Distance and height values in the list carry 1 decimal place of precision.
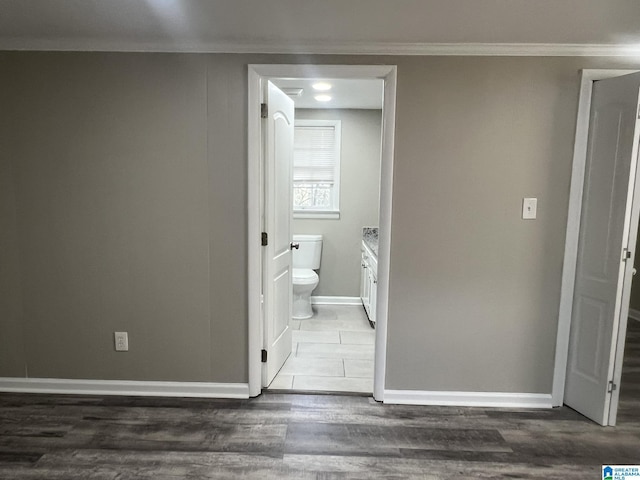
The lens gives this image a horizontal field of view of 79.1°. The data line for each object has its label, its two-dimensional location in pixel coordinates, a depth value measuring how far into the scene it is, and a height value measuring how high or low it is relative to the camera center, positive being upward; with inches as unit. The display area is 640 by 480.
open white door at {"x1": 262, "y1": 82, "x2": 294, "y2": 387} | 99.7 -8.2
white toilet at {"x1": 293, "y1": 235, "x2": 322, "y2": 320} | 153.9 -30.7
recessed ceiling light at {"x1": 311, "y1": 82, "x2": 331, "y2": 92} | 127.2 +37.6
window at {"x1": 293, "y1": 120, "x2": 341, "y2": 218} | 173.3 +13.7
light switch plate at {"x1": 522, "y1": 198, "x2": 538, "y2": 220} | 91.7 -1.1
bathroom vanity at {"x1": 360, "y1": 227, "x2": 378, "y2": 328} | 142.3 -28.3
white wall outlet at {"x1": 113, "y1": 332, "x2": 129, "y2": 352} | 98.1 -36.5
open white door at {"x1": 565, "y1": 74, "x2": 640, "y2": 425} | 82.6 -9.2
